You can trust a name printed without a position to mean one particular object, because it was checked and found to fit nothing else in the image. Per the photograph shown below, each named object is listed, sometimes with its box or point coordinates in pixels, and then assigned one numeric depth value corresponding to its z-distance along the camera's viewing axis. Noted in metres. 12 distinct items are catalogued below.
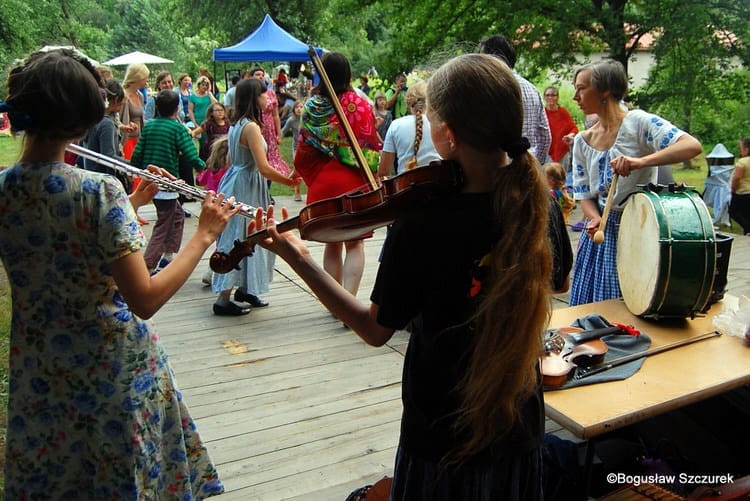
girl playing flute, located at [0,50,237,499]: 1.73
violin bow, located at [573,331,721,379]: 2.18
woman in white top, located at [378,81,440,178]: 4.45
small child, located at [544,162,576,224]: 6.44
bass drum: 2.55
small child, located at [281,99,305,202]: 11.22
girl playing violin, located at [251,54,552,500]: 1.45
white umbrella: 15.49
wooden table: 1.92
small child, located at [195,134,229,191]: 5.83
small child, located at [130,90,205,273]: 5.41
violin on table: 2.09
